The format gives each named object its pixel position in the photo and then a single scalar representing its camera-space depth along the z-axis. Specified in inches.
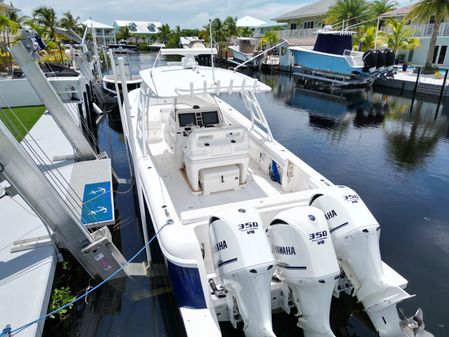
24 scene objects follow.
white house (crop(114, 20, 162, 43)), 2694.4
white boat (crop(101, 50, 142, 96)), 586.2
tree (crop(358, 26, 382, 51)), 896.9
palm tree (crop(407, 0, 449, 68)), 740.0
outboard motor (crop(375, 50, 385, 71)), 713.6
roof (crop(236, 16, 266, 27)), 1780.9
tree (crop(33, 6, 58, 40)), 1175.0
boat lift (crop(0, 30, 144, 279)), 129.5
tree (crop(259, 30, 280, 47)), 1203.2
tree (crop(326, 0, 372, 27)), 1102.4
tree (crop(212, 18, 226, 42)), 1676.9
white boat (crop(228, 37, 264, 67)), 1252.5
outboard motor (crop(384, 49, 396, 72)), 723.4
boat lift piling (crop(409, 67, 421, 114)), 687.7
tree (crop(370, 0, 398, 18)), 1212.5
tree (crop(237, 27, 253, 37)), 1760.6
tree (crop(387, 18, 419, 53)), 844.0
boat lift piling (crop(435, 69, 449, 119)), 651.7
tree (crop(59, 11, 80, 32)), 1513.3
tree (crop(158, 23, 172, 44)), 2452.3
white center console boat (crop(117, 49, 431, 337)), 116.7
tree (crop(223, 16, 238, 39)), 1731.1
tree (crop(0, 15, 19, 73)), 612.7
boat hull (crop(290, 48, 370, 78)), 759.1
